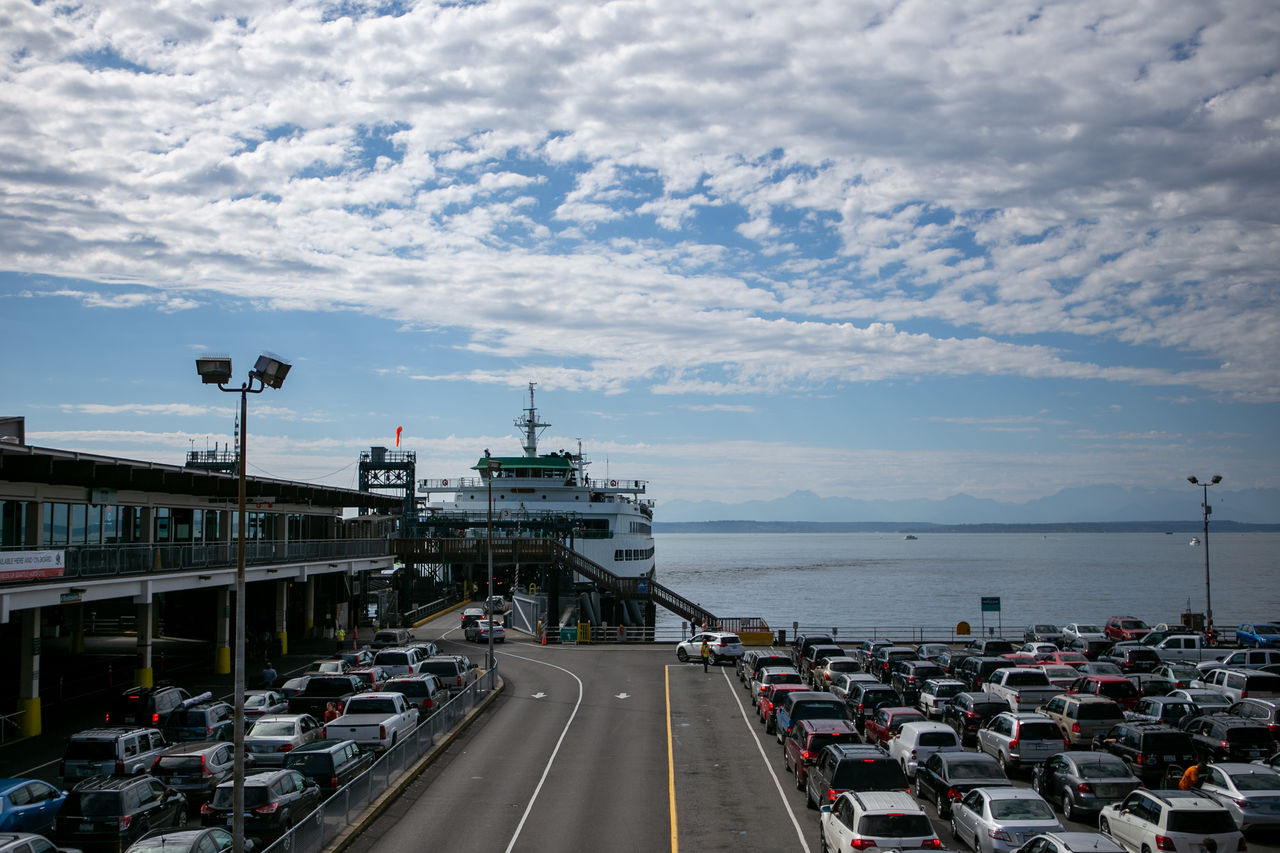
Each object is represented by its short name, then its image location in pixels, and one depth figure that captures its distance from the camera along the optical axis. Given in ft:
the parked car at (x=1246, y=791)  57.77
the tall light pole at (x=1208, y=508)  153.40
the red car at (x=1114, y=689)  94.79
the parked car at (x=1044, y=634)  159.22
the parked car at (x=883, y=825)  51.90
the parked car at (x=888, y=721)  83.97
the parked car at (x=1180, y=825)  51.24
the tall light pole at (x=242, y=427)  50.90
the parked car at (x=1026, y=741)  75.41
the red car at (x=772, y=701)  97.19
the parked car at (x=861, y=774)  62.80
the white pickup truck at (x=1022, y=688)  96.27
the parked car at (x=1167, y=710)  85.97
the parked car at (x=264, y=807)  59.67
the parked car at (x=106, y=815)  56.65
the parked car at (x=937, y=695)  96.78
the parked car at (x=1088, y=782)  64.34
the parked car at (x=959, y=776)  65.10
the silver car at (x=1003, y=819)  54.08
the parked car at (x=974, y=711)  88.58
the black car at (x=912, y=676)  109.19
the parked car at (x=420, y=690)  100.35
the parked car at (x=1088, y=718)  81.71
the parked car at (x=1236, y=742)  72.90
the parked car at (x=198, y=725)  82.58
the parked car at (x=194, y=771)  68.08
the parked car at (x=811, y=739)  73.92
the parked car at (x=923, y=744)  73.87
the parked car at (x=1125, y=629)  165.78
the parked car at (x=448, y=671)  117.91
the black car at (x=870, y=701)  95.09
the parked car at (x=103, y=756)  69.46
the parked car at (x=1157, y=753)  70.38
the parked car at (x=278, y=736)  75.92
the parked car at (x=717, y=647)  148.25
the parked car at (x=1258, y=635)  142.31
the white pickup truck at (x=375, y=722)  83.35
